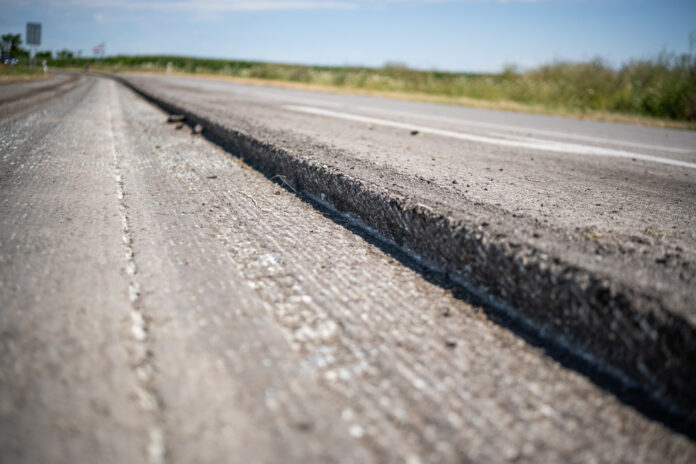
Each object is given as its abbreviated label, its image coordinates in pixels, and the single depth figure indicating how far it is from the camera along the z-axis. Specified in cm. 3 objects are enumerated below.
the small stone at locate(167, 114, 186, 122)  505
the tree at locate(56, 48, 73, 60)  6984
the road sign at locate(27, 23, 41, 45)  3166
